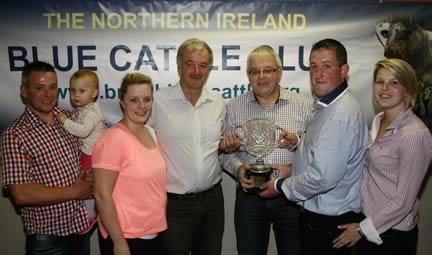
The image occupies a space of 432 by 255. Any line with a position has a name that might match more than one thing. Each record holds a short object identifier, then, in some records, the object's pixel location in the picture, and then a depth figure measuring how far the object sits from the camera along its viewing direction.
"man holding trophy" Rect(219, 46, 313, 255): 2.20
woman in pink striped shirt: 1.70
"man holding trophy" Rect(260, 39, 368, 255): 1.71
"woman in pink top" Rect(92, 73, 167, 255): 1.69
